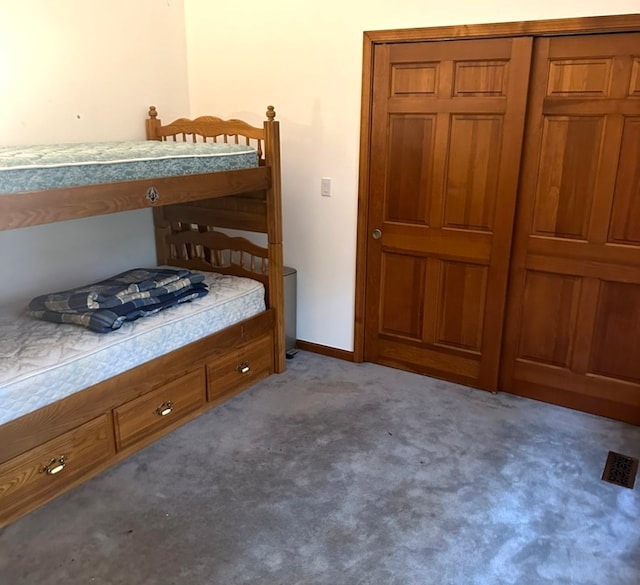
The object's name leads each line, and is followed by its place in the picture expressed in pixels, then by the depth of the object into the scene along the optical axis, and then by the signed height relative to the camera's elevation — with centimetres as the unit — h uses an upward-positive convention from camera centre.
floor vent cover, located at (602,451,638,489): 248 -142
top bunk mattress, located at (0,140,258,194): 203 -14
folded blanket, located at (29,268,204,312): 265 -77
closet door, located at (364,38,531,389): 292 -36
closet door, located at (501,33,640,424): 268 -48
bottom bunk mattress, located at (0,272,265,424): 216 -89
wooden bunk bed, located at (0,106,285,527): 216 -103
